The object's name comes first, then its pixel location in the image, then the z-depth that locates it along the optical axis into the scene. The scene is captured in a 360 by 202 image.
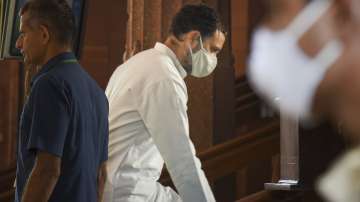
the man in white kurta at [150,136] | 6.21
